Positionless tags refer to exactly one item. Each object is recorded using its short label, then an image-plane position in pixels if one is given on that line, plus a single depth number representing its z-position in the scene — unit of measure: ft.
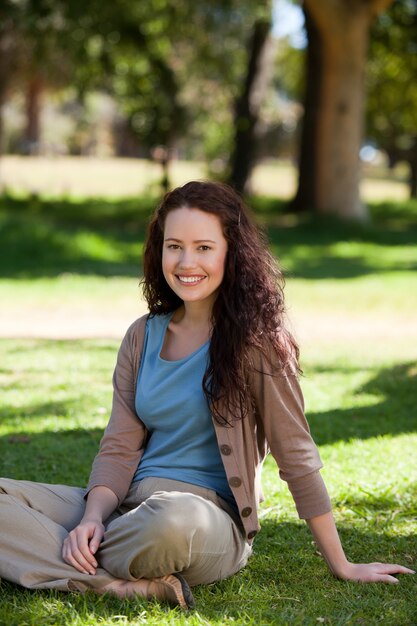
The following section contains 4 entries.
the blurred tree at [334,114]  56.65
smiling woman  10.07
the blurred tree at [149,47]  59.41
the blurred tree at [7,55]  71.81
